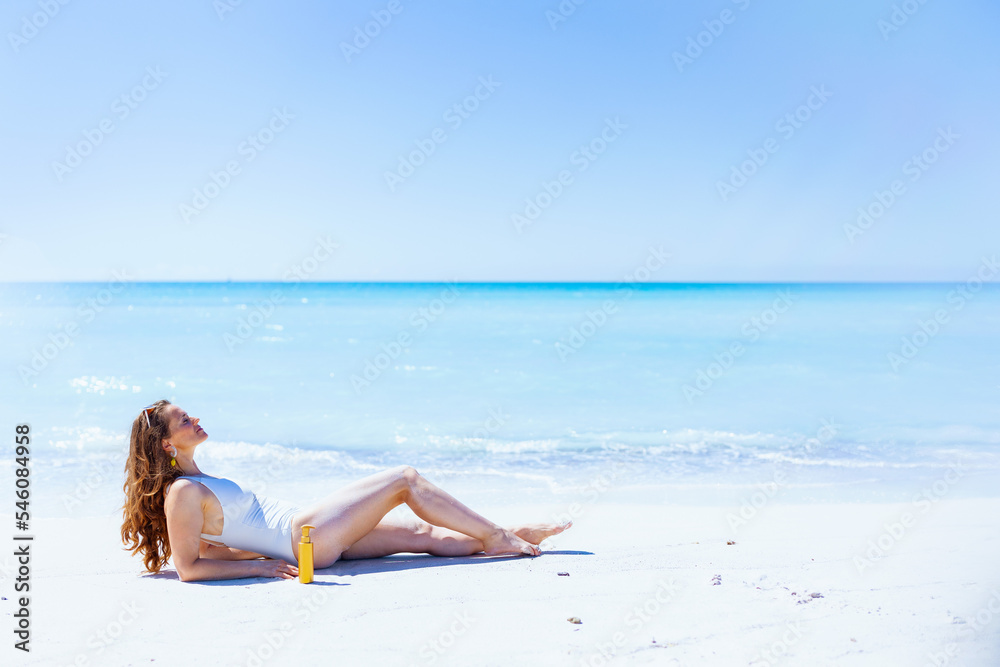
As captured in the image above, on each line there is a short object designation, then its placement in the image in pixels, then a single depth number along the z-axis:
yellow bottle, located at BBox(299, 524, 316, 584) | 4.16
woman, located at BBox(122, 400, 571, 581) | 4.17
